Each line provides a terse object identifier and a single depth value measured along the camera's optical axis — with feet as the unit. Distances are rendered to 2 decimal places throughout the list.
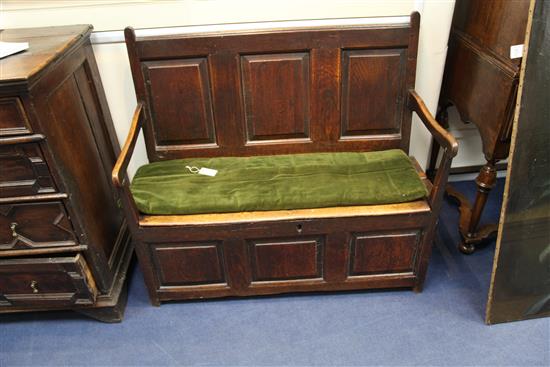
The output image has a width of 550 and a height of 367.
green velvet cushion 5.07
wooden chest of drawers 4.25
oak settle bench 5.08
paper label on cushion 5.58
